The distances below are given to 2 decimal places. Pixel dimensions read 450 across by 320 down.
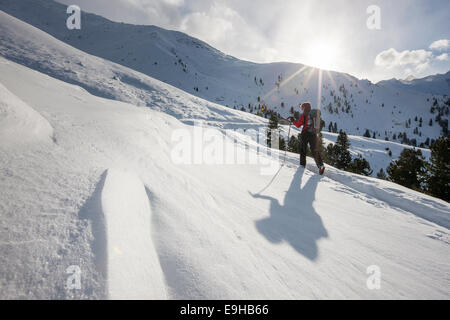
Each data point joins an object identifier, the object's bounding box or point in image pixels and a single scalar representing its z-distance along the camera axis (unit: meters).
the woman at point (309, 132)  6.42
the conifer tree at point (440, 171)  16.64
